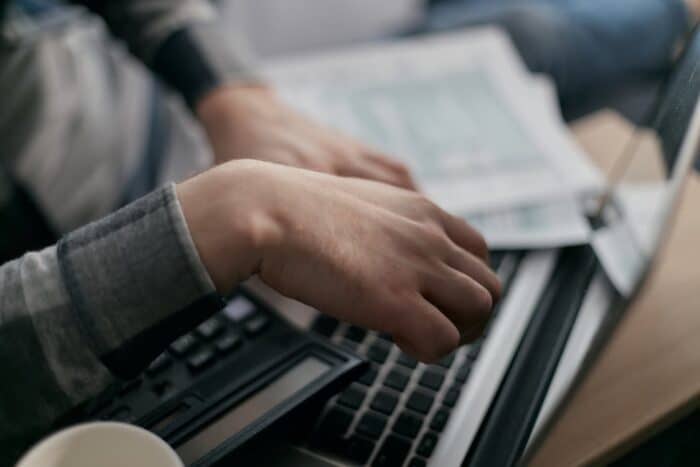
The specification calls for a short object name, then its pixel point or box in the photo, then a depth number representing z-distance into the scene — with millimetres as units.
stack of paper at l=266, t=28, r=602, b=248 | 672
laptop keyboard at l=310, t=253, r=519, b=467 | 469
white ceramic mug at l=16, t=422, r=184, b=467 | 330
